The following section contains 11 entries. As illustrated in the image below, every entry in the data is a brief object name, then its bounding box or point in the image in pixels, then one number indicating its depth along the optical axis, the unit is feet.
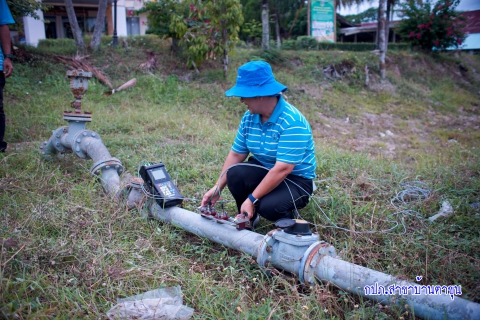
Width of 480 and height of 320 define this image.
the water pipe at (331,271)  5.58
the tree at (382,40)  38.20
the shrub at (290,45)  46.49
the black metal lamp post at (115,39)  33.16
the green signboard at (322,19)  48.21
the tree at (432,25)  45.80
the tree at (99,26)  30.96
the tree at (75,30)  29.40
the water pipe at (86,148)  10.02
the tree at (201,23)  27.50
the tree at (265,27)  34.27
